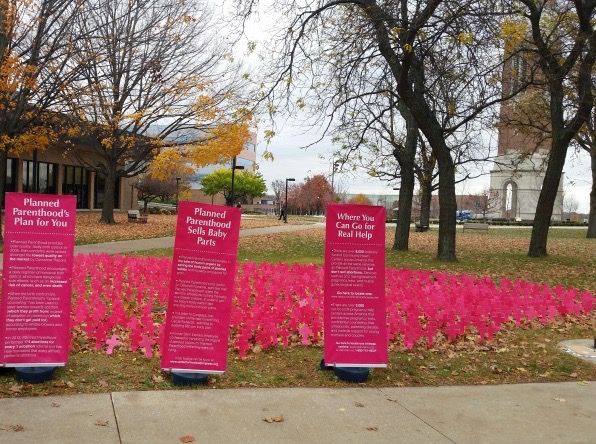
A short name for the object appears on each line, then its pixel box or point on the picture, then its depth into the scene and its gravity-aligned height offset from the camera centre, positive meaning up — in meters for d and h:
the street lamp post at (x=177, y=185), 57.28 +1.94
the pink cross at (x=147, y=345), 5.70 -1.42
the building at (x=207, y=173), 90.82 +4.25
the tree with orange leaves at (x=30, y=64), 15.90 +3.98
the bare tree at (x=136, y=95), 21.25 +4.88
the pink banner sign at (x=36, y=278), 4.82 -0.68
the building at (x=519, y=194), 67.69 +3.20
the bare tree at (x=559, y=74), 15.35 +4.21
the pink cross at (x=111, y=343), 5.82 -1.44
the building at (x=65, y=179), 37.06 +1.46
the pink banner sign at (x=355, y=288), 5.42 -0.72
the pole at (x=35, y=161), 25.40 +1.63
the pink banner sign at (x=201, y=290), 4.93 -0.73
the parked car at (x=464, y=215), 76.18 +0.22
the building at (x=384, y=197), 90.94 +2.65
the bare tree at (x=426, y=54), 11.91 +3.69
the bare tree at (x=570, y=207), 110.16 +2.81
